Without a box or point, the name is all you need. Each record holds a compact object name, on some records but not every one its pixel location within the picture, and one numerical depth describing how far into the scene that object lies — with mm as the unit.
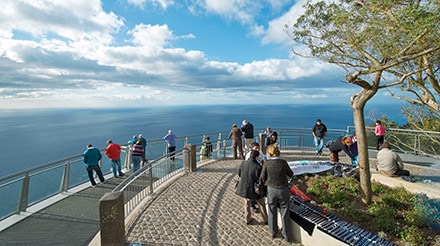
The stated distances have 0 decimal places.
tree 4512
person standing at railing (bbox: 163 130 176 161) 11352
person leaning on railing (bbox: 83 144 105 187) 8117
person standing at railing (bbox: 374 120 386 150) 11164
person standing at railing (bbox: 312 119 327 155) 11796
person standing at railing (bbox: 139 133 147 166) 10390
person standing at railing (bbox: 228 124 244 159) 10758
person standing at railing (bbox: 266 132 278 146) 9930
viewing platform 4695
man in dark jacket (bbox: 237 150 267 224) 4773
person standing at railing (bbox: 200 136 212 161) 11762
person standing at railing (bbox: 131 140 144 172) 9422
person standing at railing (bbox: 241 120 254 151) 11234
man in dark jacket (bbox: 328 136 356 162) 8453
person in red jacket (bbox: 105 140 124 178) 8984
